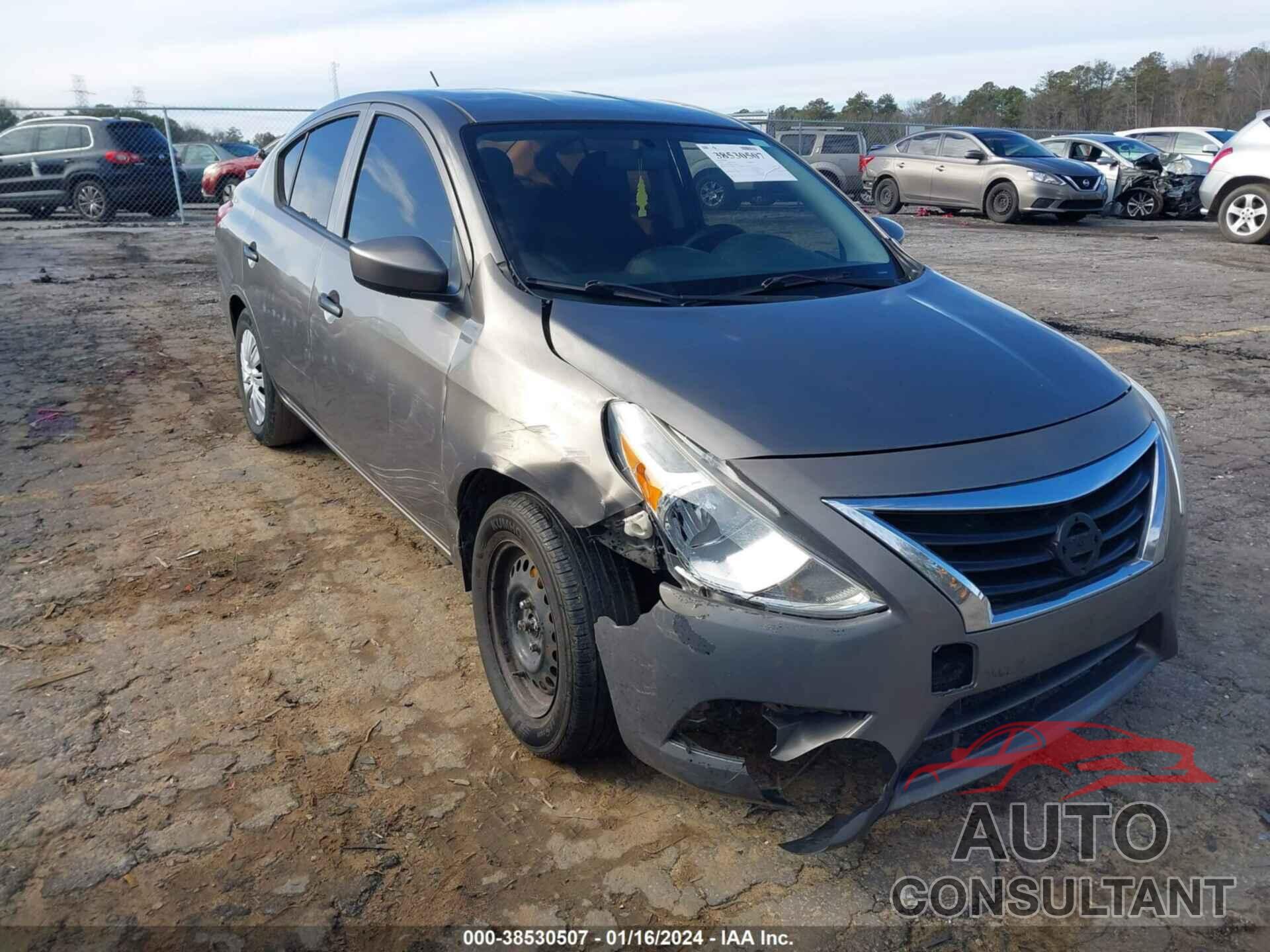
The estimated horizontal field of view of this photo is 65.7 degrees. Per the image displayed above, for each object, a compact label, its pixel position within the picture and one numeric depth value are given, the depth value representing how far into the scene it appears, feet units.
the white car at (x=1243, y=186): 40.65
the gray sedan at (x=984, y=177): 53.42
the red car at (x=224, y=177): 59.77
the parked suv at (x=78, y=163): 54.03
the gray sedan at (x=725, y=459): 6.71
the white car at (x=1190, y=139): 61.62
